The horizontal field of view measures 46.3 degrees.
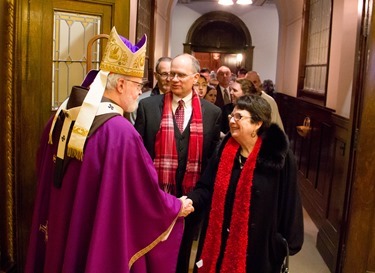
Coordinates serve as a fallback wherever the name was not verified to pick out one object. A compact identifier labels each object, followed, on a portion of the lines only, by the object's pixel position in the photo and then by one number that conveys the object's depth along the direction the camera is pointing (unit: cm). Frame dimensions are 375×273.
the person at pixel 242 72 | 763
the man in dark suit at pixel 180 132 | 254
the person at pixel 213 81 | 614
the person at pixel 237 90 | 344
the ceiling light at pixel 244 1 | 887
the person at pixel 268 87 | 716
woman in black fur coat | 206
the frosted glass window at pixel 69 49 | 282
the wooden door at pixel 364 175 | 276
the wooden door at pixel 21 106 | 244
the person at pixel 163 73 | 329
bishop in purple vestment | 170
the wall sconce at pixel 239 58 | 1256
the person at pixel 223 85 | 467
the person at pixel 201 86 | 407
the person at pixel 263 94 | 358
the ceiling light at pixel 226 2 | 885
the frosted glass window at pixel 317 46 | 482
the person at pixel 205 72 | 575
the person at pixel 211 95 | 451
